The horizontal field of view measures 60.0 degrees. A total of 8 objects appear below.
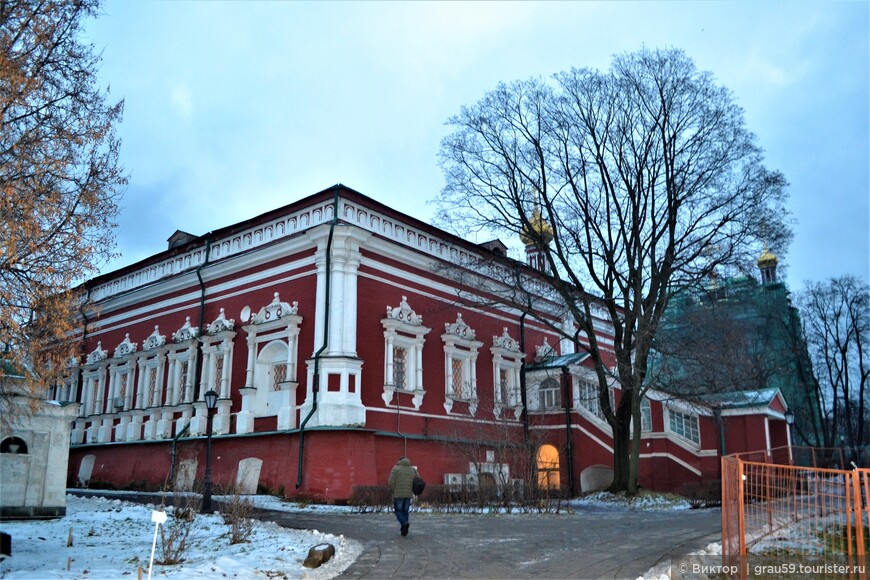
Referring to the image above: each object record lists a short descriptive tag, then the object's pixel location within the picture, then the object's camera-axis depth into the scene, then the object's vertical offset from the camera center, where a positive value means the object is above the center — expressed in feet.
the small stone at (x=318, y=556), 31.24 -4.63
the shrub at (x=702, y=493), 68.06 -4.57
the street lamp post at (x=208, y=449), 53.60 -0.55
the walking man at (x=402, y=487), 40.65 -2.33
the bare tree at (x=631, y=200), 71.10 +23.63
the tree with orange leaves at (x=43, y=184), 30.14 +10.65
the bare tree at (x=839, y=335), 134.31 +20.29
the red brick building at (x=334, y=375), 69.51 +7.25
